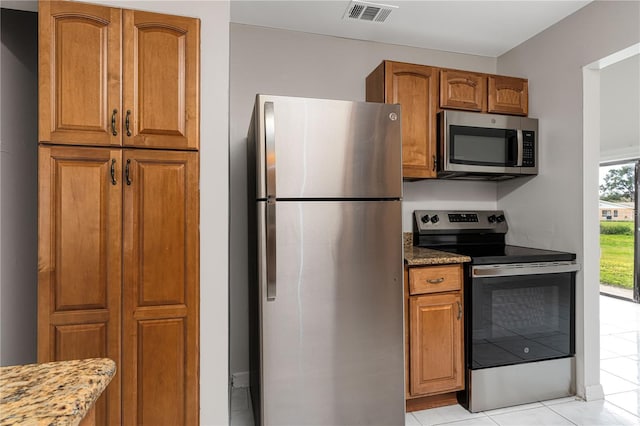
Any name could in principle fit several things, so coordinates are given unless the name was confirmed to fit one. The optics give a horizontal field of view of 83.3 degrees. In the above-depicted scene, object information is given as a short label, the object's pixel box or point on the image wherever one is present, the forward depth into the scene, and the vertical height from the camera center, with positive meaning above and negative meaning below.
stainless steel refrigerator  1.76 -0.26
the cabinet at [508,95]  2.70 +0.89
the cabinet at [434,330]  2.18 -0.73
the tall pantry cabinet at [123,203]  1.51 +0.04
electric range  2.24 -0.74
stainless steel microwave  2.54 +0.49
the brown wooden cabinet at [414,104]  2.50 +0.76
